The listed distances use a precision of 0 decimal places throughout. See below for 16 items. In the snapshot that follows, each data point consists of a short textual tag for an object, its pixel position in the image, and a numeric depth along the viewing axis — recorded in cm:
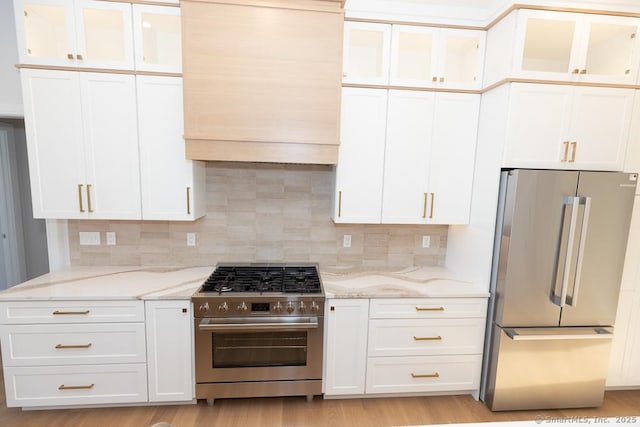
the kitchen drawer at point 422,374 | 219
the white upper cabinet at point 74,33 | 199
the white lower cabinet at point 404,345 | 213
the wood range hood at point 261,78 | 200
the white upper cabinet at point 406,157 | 225
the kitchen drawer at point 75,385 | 196
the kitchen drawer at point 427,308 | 213
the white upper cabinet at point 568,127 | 200
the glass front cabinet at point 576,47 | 195
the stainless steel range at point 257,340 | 200
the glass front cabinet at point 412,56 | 219
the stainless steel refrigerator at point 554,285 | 195
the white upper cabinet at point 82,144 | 204
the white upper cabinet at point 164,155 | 211
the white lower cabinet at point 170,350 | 200
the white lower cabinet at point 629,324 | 218
